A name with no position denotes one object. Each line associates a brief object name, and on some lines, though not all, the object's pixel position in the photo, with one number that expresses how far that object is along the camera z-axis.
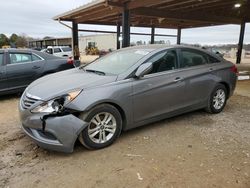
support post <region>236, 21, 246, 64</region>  14.45
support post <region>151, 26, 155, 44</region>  19.14
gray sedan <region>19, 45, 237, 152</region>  2.61
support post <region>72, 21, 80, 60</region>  14.05
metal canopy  8.97
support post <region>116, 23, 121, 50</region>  16.55
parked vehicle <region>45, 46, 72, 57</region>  16.87
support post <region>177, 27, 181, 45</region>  19.28
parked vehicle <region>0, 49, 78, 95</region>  5.26
